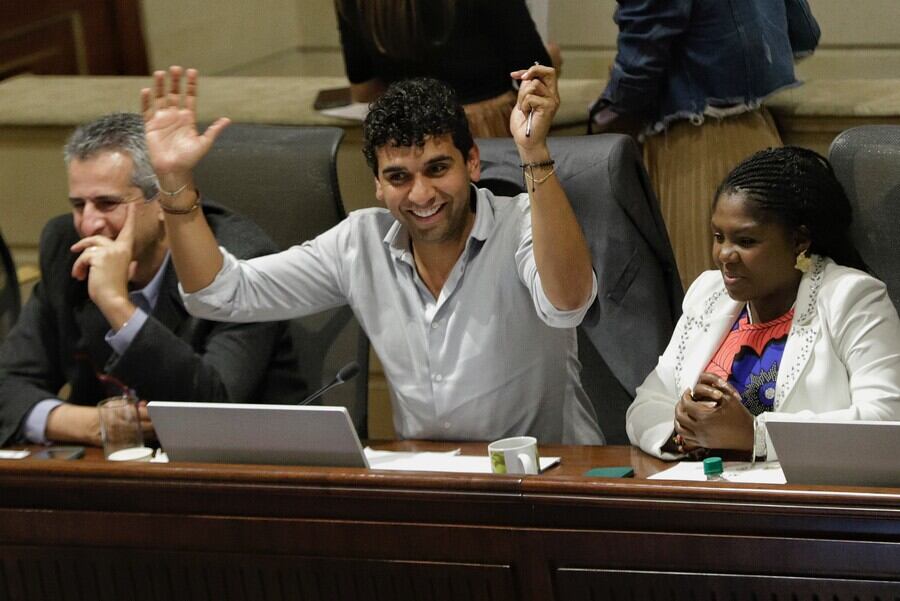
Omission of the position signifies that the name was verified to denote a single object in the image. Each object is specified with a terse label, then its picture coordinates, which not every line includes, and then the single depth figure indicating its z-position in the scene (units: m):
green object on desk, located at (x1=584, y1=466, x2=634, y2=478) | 6.14
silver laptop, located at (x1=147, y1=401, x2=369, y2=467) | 5.99
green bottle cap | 6.08
